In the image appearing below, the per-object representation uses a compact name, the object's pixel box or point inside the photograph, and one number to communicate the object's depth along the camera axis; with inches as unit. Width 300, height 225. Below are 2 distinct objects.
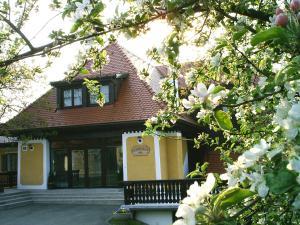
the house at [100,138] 709.9
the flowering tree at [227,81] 46.7
